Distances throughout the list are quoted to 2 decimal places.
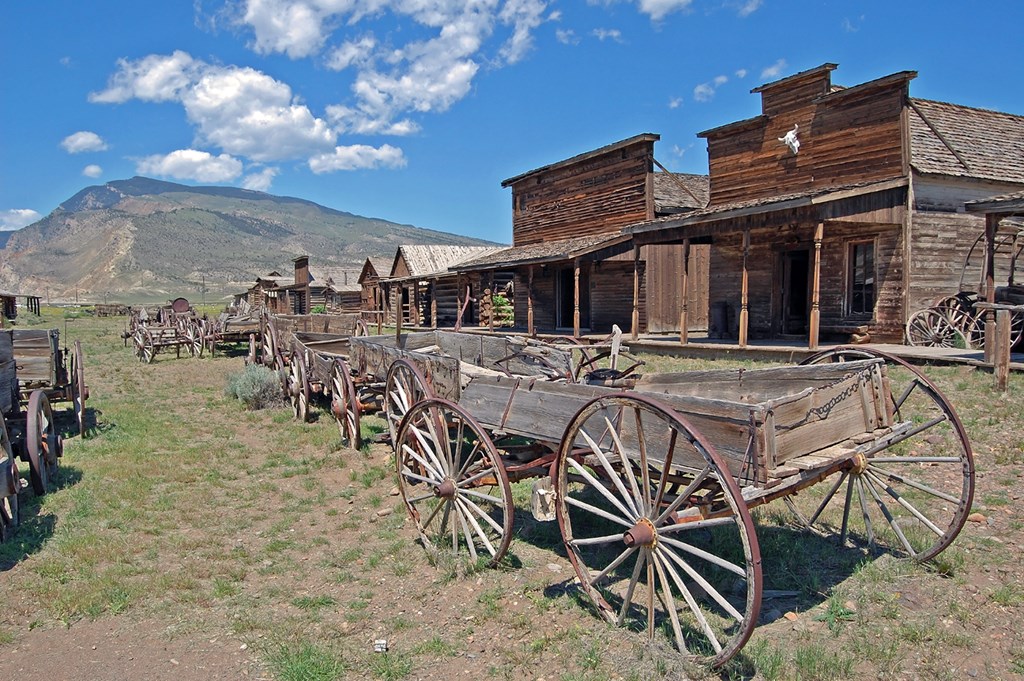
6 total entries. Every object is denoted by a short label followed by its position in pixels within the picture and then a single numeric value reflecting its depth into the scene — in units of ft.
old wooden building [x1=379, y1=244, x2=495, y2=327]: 96.73
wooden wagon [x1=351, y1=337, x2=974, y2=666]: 10.50
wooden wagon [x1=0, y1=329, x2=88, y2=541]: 17.54
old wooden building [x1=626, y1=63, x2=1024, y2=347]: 41.63
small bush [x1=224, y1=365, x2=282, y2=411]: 37.93
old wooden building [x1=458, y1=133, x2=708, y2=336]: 63.21
